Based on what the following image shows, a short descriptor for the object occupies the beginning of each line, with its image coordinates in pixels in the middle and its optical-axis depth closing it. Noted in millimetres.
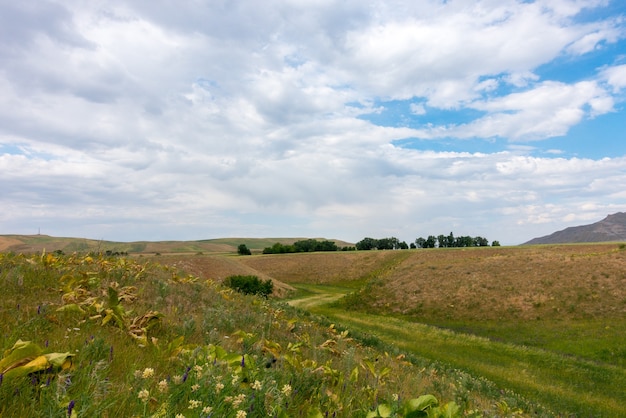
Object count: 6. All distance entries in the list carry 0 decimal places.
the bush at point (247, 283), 39719
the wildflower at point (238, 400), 2379
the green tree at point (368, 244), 123312
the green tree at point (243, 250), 112438
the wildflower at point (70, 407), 2001
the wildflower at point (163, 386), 2440
